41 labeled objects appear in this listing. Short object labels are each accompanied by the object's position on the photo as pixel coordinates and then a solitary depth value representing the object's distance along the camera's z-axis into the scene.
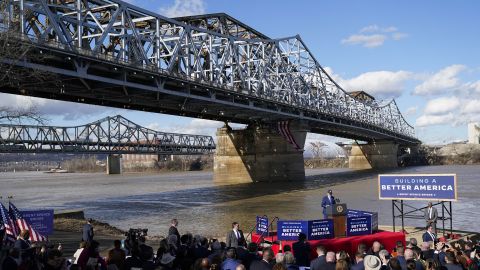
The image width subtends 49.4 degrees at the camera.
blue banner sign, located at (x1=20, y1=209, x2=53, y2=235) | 16.00
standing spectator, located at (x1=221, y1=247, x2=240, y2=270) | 9.07
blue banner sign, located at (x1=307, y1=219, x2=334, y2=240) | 15.01
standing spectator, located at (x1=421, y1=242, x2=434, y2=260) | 10.88
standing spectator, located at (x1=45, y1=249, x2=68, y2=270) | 8.59
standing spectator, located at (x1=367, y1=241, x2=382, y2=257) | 10.75
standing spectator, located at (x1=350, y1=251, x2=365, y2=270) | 8.83
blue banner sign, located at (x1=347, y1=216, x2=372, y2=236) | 16.22
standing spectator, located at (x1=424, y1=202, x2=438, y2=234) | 17.46
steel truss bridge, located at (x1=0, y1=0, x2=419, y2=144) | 36.41
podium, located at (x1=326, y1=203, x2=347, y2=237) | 16.12
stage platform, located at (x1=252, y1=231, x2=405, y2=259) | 14.75
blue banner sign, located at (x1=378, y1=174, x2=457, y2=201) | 18.67
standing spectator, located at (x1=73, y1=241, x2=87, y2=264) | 10.33
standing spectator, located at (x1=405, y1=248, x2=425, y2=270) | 9.05
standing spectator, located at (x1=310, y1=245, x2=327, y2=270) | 9.02
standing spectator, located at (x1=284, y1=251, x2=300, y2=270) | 9.28
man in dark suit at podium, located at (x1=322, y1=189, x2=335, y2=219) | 19.34
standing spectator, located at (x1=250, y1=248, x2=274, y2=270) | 8.75
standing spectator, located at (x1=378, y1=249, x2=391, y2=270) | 9.60
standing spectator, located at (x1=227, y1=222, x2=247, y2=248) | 13.66
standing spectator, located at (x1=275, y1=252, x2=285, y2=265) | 8.85
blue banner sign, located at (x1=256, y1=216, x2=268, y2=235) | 16.75
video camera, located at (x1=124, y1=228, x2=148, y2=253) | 12.72
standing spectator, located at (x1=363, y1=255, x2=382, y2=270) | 8.40
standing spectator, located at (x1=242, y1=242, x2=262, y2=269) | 10.07
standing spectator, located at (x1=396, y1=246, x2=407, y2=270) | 9.17
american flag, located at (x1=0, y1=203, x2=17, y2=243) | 13.76
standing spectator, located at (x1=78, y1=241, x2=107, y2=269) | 9.93
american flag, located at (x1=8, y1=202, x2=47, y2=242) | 14.43
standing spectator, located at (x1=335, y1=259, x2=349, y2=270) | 7.61
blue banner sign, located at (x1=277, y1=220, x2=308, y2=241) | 14.84
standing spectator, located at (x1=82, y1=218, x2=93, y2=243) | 15.80
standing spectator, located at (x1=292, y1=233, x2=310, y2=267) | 11.41
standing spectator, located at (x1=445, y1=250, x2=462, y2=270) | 8.86
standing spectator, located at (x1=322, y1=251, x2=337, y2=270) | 8.94
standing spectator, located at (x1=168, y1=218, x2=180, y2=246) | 14.04
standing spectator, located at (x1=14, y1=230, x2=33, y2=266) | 10.00
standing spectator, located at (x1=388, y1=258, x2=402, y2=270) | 8.07
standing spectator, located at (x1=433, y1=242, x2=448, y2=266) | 9.98
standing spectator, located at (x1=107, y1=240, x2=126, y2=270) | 9.52
